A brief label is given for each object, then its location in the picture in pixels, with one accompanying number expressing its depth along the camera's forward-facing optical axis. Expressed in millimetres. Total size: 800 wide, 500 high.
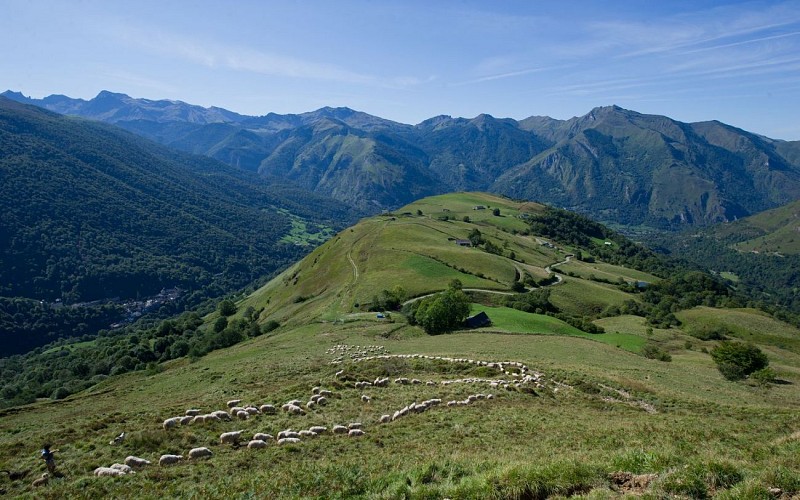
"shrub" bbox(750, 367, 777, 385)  46438
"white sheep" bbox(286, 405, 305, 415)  24719
